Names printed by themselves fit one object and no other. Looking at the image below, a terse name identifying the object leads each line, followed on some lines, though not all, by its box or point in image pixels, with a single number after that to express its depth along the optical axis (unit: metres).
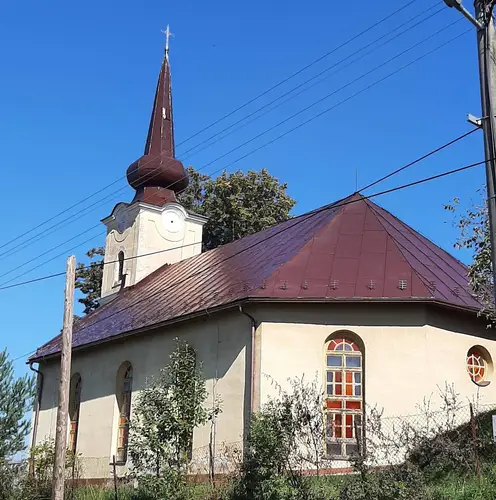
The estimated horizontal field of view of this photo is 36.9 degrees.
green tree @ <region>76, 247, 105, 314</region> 40.06
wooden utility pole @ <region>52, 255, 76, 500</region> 13.96
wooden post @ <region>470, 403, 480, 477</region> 12.23
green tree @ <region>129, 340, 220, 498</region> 14.41
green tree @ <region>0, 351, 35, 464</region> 28.22
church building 17.02
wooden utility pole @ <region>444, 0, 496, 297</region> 9.16
